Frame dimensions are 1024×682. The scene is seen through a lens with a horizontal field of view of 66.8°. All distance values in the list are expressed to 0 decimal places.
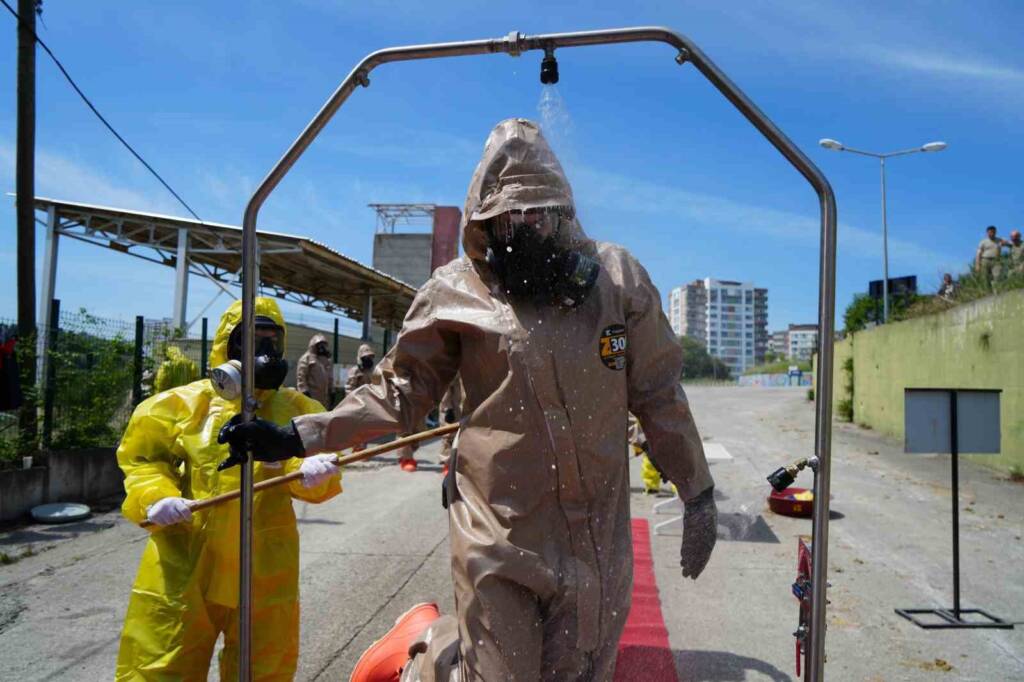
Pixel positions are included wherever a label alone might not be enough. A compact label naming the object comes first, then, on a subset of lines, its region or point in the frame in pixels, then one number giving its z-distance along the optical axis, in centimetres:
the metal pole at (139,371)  1001
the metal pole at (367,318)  1906
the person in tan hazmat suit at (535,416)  223
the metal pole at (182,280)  1479
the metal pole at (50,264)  1484
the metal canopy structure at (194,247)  1465
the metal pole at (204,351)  1124
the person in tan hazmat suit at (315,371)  1239
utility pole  959
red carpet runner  418
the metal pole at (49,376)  909
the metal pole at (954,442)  574
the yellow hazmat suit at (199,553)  290
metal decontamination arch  231
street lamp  1722
